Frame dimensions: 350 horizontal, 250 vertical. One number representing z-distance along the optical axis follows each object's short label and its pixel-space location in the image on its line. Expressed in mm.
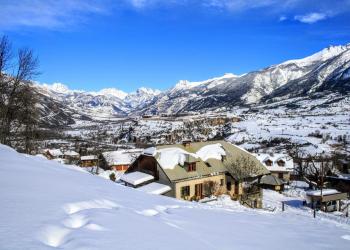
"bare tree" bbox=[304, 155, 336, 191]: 64262
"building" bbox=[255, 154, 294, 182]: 84688
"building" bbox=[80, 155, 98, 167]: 108875
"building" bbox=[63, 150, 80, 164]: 107031
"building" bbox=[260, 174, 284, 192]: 64938
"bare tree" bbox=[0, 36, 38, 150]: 29578
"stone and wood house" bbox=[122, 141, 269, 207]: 41625
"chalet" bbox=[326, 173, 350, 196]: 66250
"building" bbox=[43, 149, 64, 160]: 115375
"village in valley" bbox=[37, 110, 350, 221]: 41531
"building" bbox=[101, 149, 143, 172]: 96062
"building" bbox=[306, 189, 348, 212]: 47344
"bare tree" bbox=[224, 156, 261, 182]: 44934
